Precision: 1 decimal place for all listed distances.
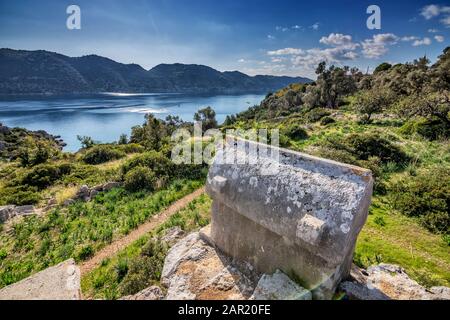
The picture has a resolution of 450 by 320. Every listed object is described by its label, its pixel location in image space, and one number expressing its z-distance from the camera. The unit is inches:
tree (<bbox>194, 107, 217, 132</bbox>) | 1743.4
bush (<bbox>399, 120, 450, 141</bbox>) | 738.2
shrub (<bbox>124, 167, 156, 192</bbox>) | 582.6
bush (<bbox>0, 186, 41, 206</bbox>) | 569.9
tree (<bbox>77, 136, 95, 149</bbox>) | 1544.8
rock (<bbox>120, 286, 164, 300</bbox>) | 205.8
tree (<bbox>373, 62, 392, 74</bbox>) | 2437.3
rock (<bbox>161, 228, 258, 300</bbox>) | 204.7
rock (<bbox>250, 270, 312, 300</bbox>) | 168.2
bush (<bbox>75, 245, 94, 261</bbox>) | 339.2
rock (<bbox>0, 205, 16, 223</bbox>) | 474.9
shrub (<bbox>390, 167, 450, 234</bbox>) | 331.3
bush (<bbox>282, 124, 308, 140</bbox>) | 949.8
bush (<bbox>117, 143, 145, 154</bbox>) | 1155.1
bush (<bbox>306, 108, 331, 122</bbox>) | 1327.5
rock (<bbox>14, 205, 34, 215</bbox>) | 507.8
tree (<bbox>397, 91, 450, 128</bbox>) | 754.2
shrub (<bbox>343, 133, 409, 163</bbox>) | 569.3
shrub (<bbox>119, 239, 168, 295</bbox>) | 246.8
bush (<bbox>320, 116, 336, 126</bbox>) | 1148.0
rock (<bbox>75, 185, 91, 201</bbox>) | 550.4
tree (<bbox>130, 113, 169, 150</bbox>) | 1218.3
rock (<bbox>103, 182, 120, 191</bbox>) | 594.4
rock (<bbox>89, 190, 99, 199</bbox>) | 557.5
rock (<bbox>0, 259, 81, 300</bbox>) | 178.1
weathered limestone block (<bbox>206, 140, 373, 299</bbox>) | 158.4
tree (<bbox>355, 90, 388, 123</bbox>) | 1105.4
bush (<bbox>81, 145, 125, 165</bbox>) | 1009.5
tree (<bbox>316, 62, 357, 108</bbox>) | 1824.8
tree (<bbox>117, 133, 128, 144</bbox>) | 1569.9
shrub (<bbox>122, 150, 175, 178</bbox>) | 649.0
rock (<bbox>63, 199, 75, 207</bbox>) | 520.4
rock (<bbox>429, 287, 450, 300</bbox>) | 191.6
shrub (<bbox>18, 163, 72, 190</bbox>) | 687.7
